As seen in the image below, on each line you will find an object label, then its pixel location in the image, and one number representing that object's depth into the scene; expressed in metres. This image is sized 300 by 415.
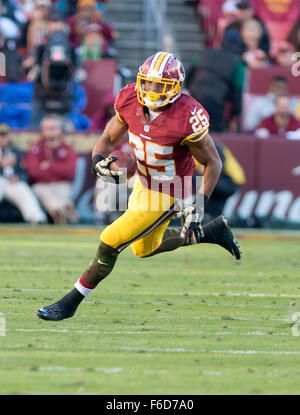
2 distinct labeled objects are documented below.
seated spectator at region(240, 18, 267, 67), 14.14
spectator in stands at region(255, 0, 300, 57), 16.09
